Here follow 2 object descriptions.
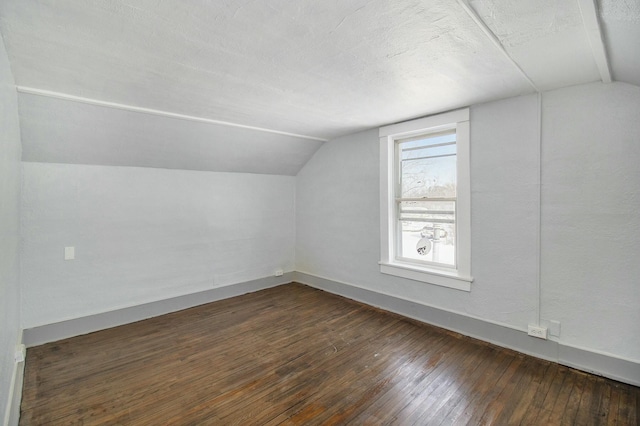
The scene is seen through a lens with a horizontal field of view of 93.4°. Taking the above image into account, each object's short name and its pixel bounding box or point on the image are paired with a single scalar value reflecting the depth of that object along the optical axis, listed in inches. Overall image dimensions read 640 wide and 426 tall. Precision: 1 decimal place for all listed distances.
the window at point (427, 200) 121.8
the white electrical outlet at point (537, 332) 101.9
